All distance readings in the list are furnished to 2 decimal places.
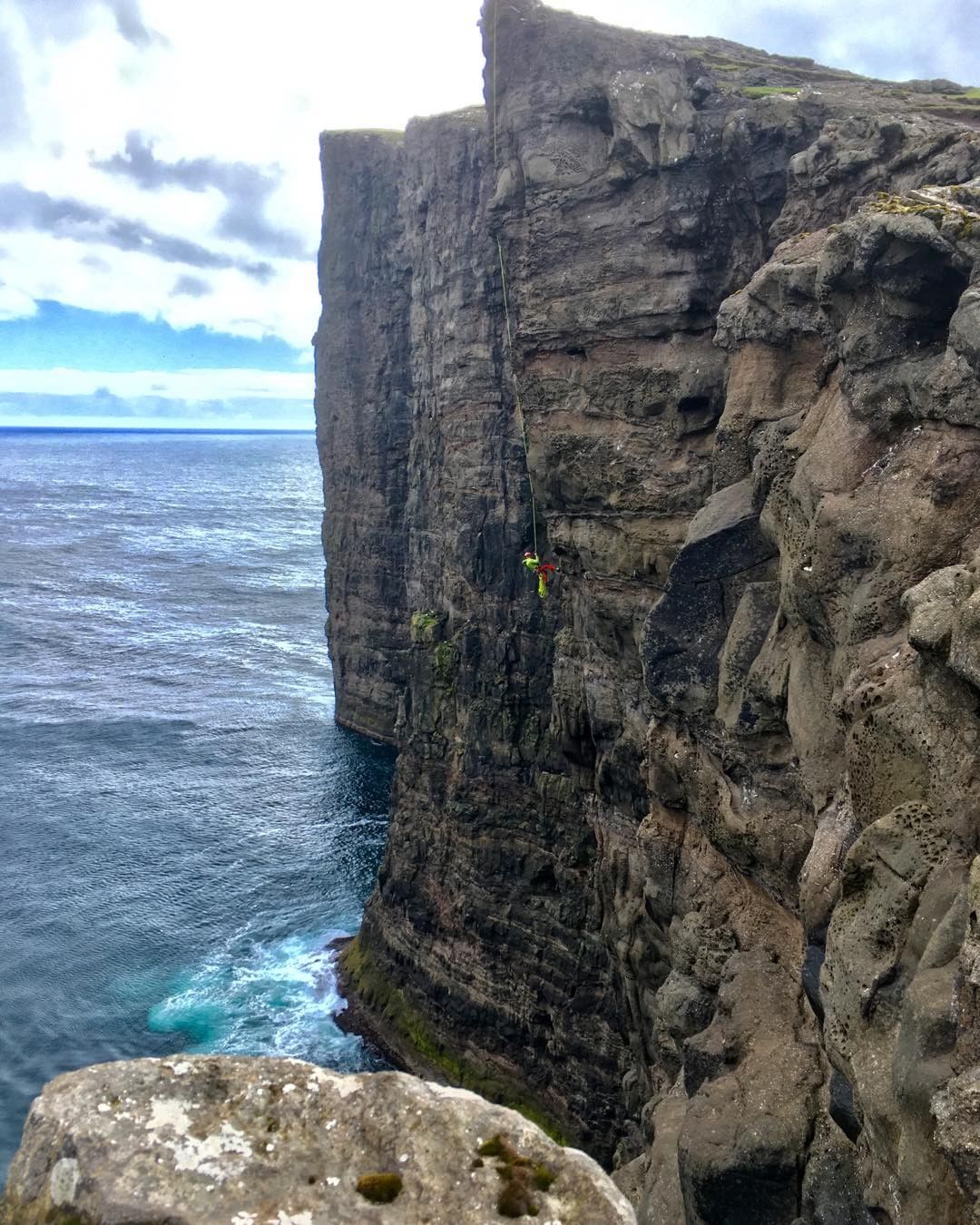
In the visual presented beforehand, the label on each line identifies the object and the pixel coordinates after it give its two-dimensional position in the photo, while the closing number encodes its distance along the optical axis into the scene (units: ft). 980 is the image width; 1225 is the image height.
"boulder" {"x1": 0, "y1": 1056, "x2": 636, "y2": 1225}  27.27
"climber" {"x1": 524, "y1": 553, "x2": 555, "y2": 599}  126.79
